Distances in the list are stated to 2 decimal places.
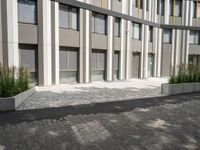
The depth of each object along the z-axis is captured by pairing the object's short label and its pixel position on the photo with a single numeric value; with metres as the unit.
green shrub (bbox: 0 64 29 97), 6.83
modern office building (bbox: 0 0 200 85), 11.43
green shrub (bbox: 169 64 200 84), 10.52
